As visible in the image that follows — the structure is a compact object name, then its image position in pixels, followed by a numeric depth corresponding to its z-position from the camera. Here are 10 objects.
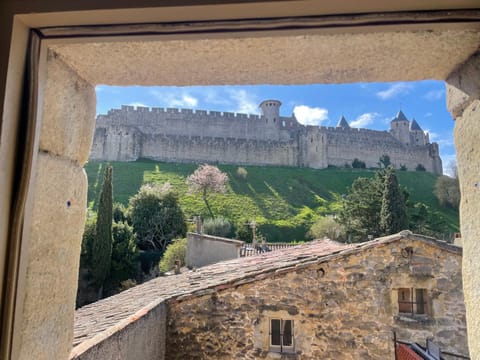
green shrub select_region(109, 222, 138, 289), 17.27
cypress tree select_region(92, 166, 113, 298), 16.45
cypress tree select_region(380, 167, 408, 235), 22.41
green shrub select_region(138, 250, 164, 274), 19.41
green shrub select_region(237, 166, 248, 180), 39.59
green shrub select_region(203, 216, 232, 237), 23.56
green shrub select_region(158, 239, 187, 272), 16.92
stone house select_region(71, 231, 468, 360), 4.99
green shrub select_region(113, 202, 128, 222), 22.91
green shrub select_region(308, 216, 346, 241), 24.42
